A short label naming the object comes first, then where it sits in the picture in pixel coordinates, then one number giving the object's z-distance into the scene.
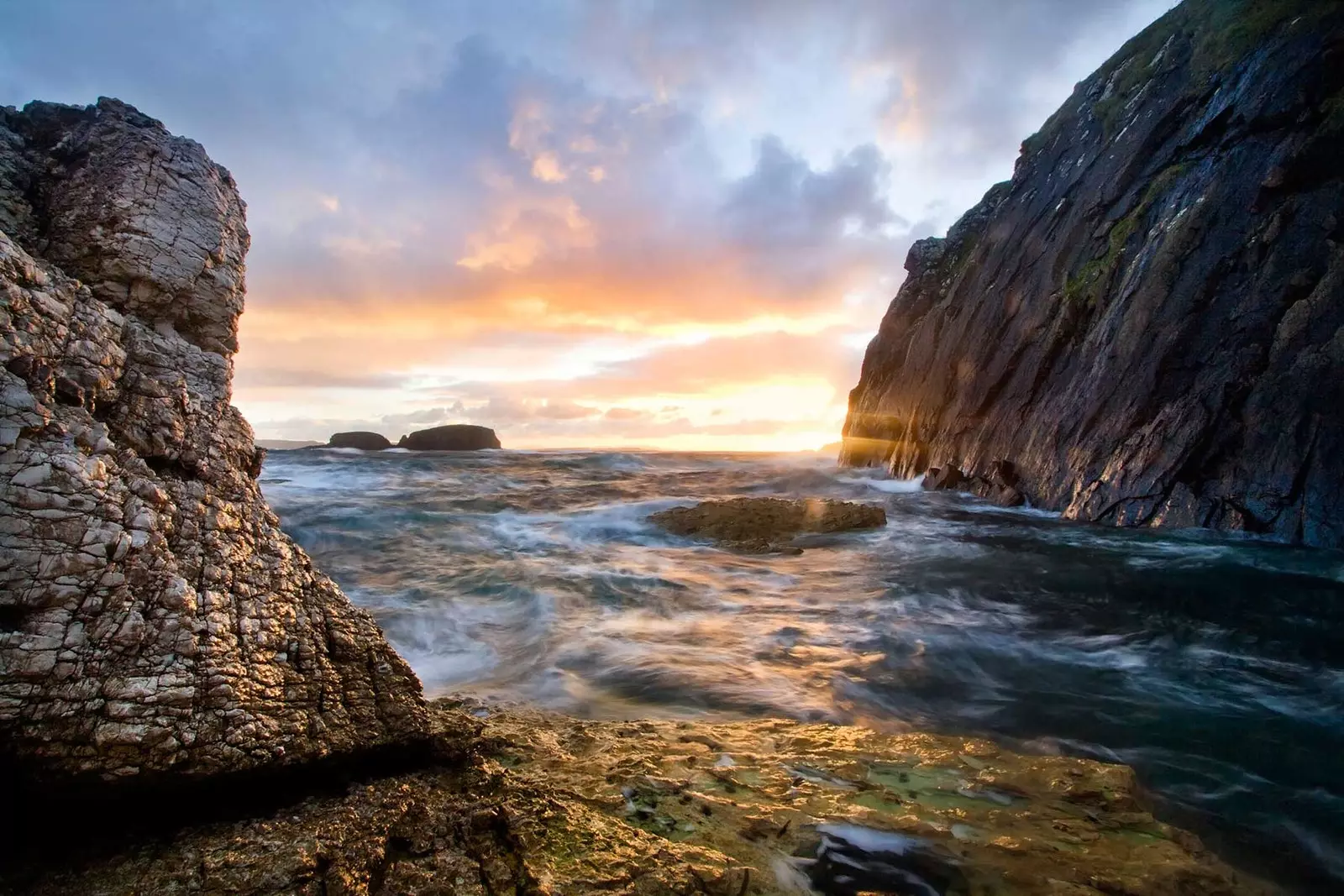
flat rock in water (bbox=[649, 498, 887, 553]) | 14.22
